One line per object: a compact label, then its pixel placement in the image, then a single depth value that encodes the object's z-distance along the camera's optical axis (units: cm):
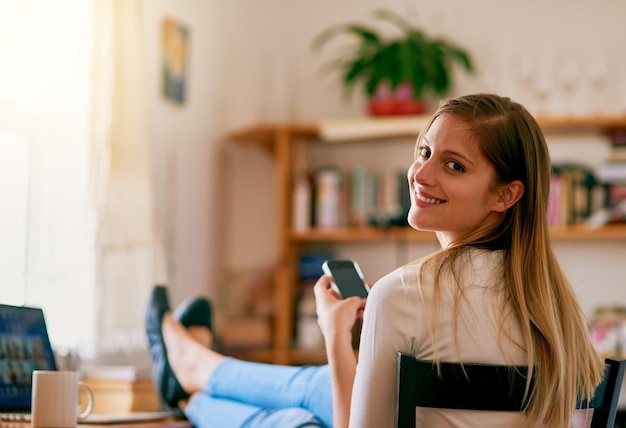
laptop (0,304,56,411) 165
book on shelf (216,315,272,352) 403
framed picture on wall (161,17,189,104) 383
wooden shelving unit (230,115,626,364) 394
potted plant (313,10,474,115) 394
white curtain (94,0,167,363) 308
